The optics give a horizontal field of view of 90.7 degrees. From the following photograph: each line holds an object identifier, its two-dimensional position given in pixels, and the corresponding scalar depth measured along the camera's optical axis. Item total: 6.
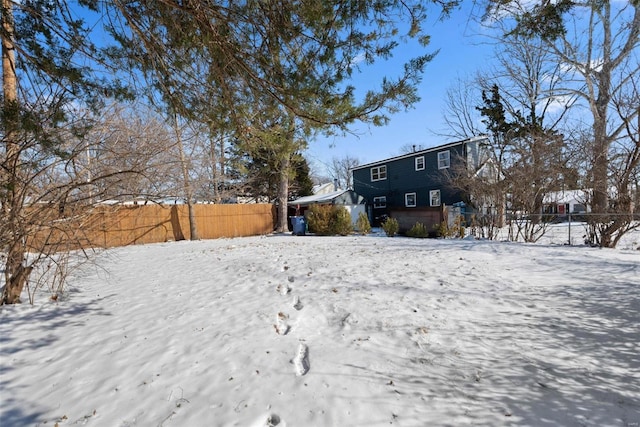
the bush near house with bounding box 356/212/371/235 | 14.20
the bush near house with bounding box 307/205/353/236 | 13.73
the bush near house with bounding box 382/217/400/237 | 13.30
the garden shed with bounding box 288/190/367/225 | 20.56
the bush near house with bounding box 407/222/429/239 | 12.59
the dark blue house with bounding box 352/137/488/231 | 14.26
